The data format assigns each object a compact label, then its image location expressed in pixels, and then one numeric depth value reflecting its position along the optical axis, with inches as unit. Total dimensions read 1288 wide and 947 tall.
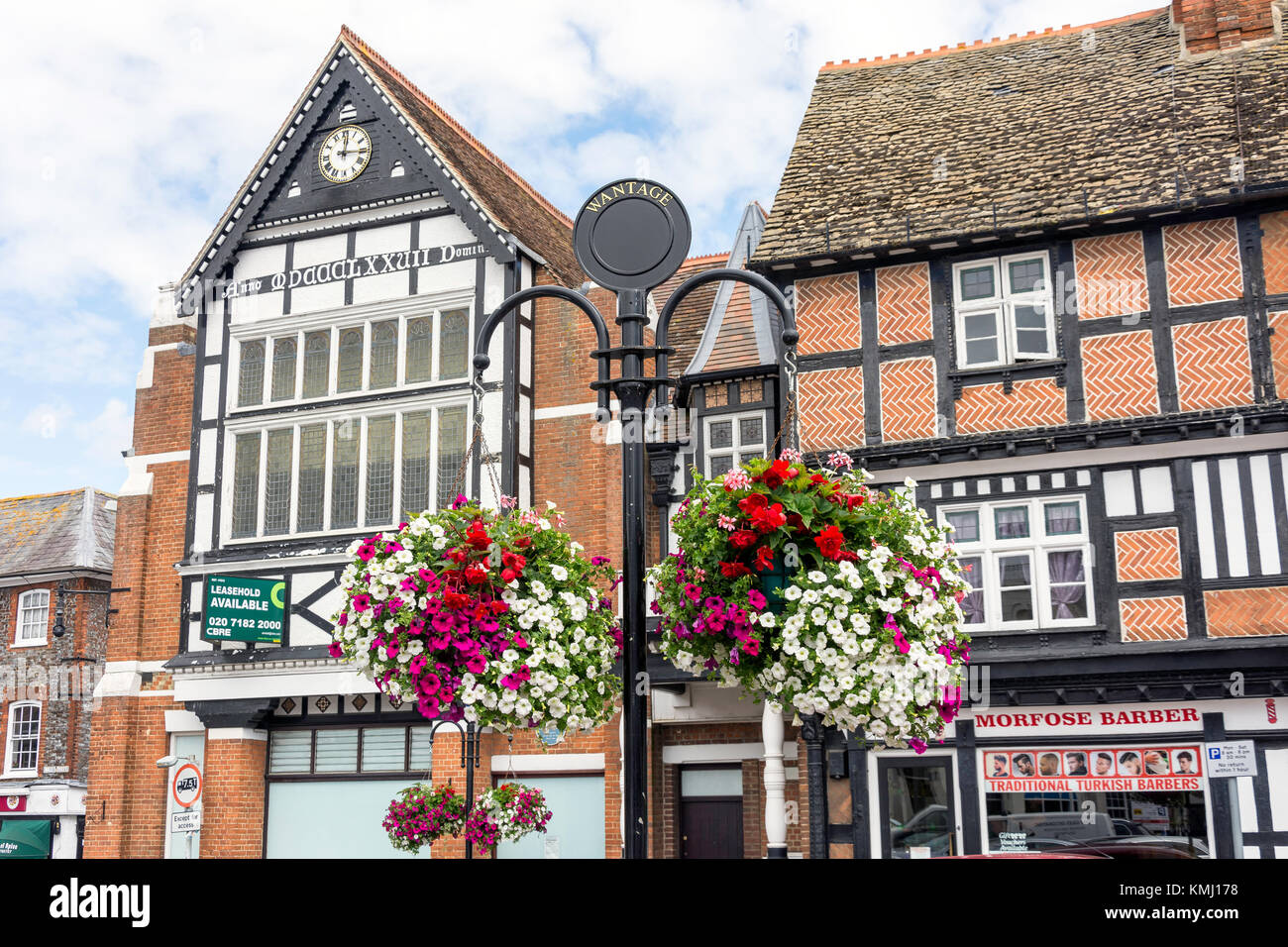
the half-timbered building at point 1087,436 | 585.0
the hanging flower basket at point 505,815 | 590.2
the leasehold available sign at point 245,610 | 733.9
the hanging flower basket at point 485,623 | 265.4
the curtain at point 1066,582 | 613.6
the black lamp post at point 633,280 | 248.1
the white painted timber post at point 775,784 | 629.6
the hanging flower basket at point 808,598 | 256.4
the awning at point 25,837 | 1049.5
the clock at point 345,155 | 812.0
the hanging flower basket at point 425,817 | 597.3
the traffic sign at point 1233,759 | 572.7
